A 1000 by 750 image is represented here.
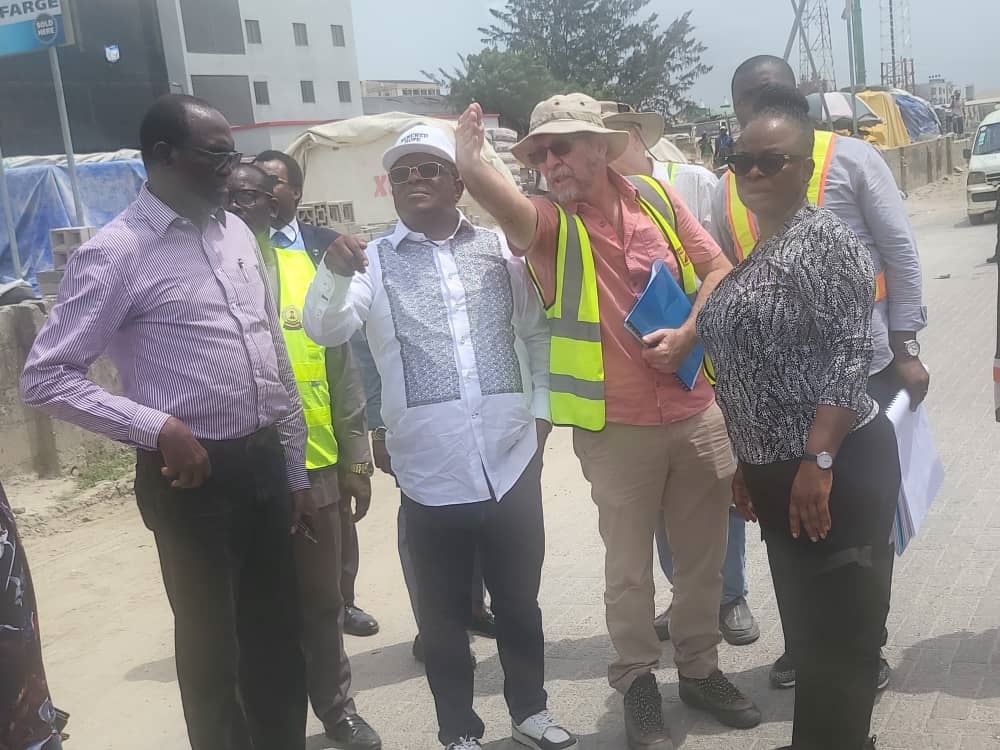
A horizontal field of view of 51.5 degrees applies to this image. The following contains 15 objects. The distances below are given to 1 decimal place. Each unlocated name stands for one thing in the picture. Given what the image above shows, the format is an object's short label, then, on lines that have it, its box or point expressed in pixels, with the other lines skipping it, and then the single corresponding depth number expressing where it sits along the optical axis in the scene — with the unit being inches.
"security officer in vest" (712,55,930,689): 135.2
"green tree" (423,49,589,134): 2028.8
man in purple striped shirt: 106.1
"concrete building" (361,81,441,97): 2955.2
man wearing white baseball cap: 125.6
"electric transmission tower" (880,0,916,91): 2397.9
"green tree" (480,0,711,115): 2492.6
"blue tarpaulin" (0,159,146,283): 547.2
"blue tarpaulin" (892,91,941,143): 1460.4
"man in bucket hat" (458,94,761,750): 129.3
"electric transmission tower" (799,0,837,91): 765.3
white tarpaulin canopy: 669.3
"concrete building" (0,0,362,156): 1121.4
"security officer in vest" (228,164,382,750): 143.7
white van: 741.9
